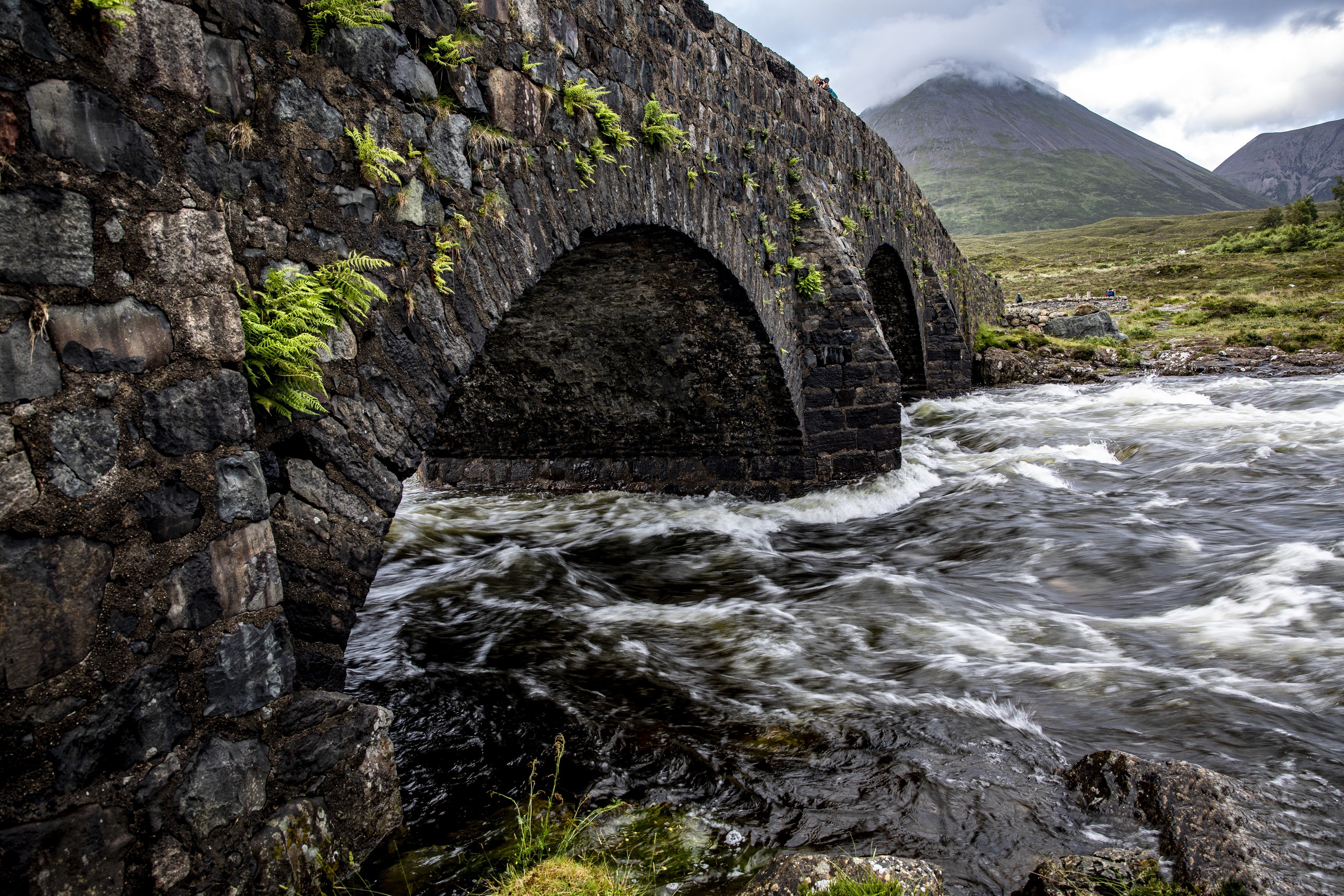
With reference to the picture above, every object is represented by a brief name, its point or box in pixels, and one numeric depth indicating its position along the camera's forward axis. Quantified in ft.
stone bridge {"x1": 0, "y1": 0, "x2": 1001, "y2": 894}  7.20
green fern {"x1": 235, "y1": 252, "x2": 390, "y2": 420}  9.62
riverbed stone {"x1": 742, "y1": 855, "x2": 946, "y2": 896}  8.13
